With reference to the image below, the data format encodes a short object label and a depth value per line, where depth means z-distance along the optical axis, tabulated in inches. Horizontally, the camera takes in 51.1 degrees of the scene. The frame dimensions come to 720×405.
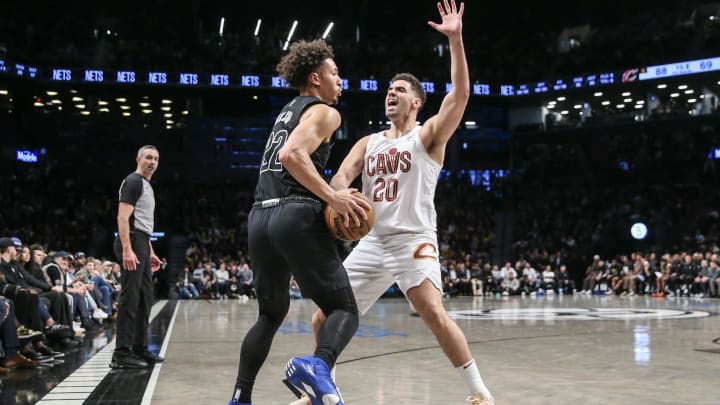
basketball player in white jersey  150.9
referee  224.5
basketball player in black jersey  125.0
